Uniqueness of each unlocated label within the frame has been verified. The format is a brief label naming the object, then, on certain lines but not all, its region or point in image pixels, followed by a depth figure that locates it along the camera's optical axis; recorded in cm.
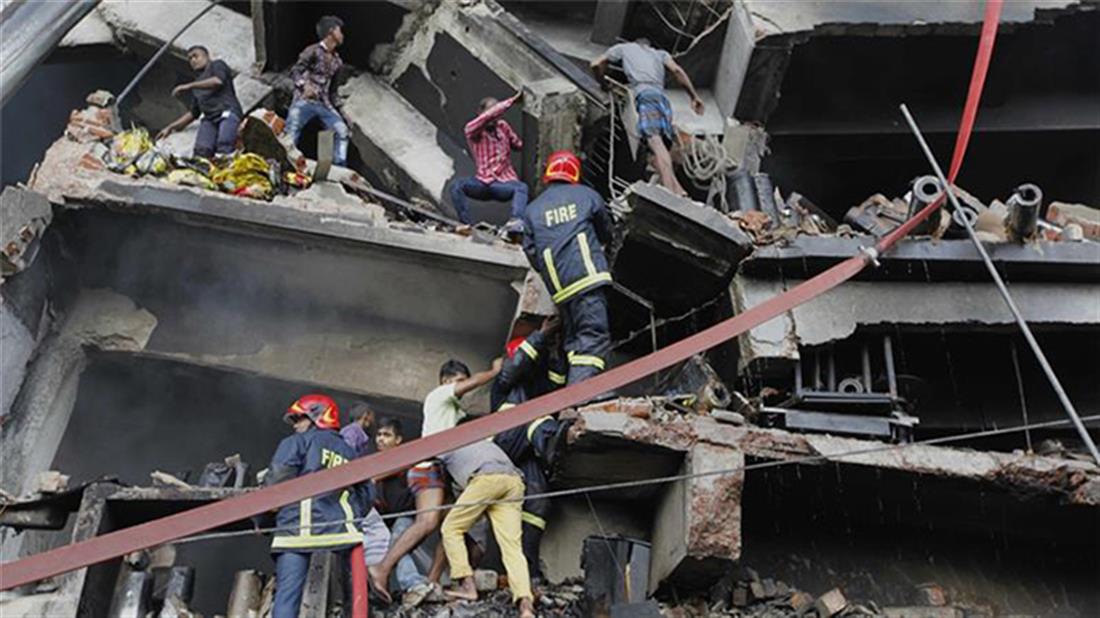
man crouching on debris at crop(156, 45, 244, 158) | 1290
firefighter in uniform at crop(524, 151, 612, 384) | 933
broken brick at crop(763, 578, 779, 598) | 852
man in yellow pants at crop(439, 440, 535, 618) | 817
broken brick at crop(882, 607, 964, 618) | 855
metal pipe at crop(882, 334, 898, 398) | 886
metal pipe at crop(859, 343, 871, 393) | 905
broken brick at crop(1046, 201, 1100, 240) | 1026
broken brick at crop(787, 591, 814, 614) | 842
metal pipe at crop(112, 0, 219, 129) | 1463
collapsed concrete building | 848
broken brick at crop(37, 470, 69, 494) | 892
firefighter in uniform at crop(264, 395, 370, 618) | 792
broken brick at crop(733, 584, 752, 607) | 845
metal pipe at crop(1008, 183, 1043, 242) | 906
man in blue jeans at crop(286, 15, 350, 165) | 1351
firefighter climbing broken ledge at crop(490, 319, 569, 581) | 880
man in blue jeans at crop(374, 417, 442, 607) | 828
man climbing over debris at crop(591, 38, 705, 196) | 1133
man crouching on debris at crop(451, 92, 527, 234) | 1243
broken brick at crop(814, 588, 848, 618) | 837
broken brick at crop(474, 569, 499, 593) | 831
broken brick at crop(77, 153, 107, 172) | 1100
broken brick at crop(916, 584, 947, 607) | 864
